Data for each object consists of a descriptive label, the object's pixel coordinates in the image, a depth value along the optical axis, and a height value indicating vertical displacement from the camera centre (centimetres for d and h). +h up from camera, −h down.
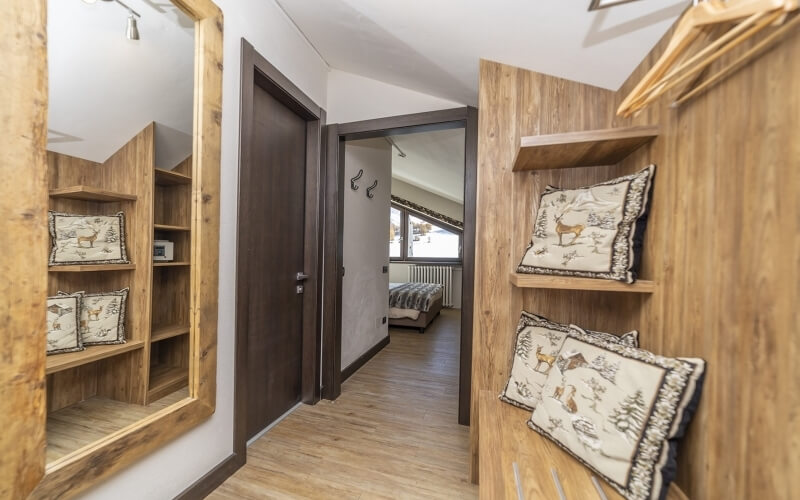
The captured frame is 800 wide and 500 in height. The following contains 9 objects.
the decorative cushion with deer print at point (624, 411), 78 -47
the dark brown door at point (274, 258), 184 -7
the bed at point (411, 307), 442 -87
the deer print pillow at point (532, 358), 127 -46
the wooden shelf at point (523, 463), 87 -69
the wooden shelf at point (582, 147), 106 +41
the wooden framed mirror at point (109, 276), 81 -11
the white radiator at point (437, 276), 648 -58
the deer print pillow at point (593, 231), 105 +9
